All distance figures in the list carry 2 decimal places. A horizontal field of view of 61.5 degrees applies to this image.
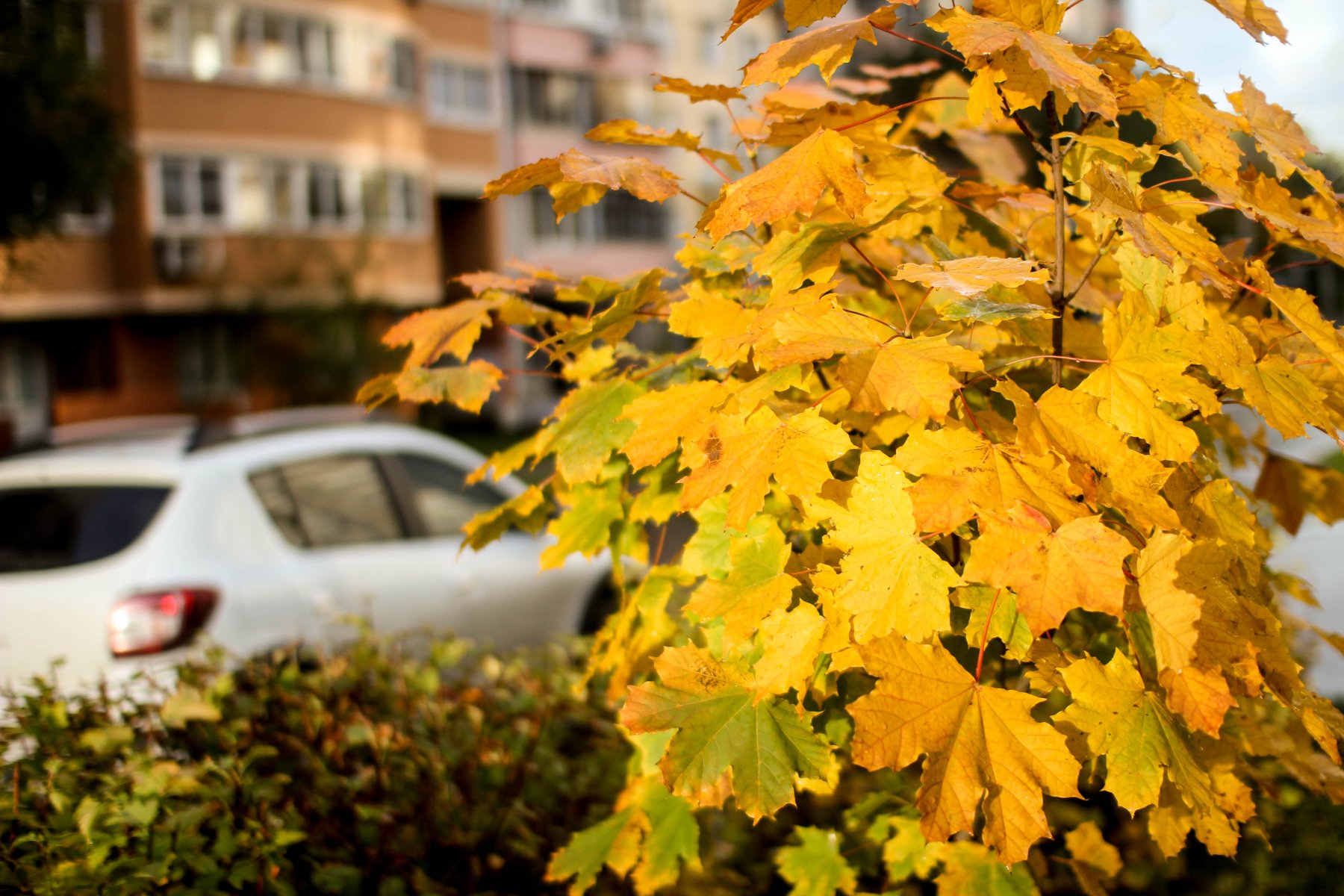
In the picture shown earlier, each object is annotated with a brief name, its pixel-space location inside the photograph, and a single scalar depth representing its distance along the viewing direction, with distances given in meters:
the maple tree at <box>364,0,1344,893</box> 1.34
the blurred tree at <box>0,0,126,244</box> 9.98
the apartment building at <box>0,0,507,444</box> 22.00
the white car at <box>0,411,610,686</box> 4.23
